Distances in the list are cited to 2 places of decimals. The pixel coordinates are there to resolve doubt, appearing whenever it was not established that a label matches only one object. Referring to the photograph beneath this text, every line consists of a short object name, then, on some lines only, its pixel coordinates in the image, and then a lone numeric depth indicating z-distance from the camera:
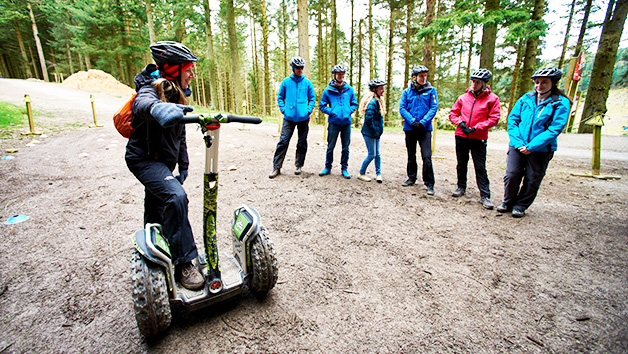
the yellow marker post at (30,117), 8.65
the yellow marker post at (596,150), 5.99
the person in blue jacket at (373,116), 5.59
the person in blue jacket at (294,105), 5.67
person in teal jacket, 3.92
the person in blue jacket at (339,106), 5.70
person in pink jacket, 4.65
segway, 1.86
